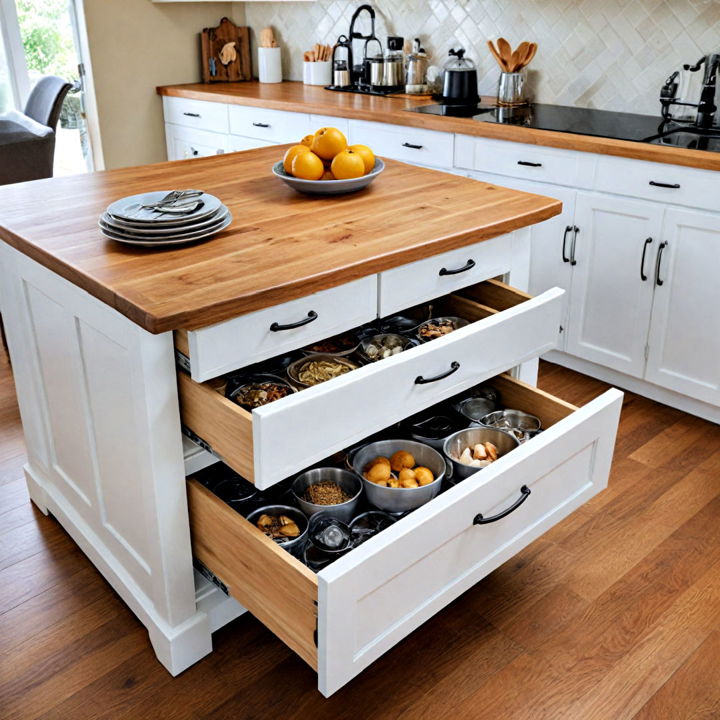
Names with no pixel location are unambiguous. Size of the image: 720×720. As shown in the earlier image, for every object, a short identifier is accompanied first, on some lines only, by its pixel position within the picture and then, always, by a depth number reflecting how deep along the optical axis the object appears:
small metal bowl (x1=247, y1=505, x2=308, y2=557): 1.49
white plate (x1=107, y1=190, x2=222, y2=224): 1.53
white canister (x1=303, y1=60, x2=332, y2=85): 4.18
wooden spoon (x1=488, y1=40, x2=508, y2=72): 3.30
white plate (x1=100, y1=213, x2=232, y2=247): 1.49
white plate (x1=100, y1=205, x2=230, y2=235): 1.50
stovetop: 2.59
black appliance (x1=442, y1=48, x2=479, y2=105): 3.38
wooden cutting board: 4.48
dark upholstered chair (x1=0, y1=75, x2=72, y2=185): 3.07
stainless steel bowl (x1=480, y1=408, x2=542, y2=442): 1.80
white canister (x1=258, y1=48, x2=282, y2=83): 4.36
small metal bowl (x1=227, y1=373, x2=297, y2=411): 1.50
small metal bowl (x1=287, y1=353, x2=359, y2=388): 1.57
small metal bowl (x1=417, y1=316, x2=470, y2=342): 1.82
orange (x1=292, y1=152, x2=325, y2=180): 1.82
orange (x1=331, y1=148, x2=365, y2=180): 1.84
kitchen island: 1.29
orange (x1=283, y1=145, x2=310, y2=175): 1.85
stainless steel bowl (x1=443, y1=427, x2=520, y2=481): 1.66
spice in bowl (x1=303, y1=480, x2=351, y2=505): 1.60
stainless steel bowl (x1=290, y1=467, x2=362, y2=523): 1.54
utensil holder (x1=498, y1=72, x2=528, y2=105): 3.30
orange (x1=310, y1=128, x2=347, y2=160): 1.85
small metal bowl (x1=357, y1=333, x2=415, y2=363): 1.70
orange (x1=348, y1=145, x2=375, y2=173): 1.89
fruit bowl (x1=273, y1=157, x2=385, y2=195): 1.83
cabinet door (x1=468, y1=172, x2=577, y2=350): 2.78
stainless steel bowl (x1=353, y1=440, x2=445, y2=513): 1.54
